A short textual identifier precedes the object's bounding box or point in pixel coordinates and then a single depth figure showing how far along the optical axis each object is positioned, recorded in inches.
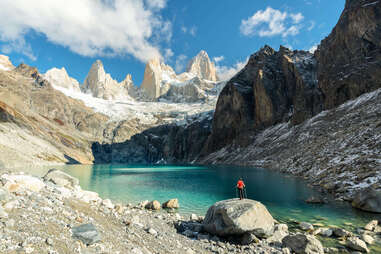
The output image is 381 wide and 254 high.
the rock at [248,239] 554.2
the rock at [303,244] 497.4
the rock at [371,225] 629.0
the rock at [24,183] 480.1
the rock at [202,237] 583.4
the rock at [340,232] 589.6
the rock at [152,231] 549.5
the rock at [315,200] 965.2
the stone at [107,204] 742.1
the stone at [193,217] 796.0
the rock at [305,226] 662.6
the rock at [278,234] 571.5
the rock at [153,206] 984.3
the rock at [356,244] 501.7
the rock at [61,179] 981.1
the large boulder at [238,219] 573.3
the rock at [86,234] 352.8
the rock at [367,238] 541.3
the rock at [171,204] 1016.9
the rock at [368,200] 793.6
